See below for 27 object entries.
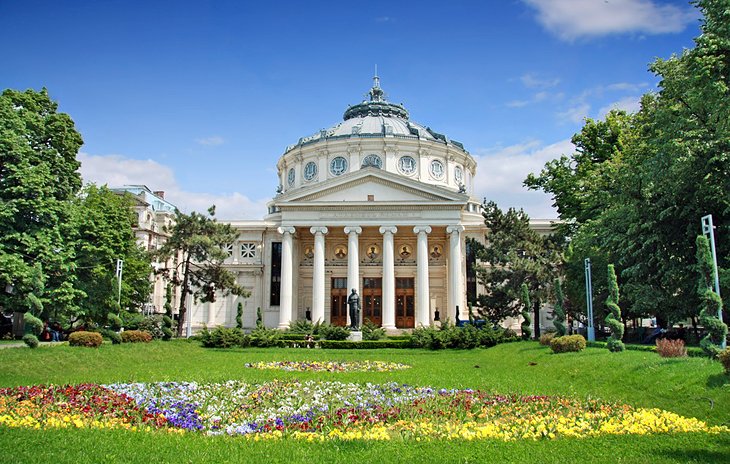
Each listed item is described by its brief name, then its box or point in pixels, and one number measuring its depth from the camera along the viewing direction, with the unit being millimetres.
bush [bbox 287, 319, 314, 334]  41856
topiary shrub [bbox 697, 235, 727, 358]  16047
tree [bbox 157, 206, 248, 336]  45312
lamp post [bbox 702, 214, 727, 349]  18750
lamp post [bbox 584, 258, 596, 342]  30938
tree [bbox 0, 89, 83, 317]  32219
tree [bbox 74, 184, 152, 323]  36438
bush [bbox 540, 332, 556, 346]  27767
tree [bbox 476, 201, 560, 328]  43128
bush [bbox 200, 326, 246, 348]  35250
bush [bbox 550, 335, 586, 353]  23188
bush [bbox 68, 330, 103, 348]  24750
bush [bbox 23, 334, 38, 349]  22484
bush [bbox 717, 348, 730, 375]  12727
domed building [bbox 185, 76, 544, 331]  49688
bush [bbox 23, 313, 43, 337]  23562
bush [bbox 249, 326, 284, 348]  35438
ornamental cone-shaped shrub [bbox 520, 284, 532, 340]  34516
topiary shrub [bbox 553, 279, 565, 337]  28625
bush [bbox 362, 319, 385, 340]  38781
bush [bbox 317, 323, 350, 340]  38156
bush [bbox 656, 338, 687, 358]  17609
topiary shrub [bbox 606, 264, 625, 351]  21191
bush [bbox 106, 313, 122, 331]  30062
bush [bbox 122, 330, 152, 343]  29406
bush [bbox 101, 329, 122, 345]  28344
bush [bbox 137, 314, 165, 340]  37844
